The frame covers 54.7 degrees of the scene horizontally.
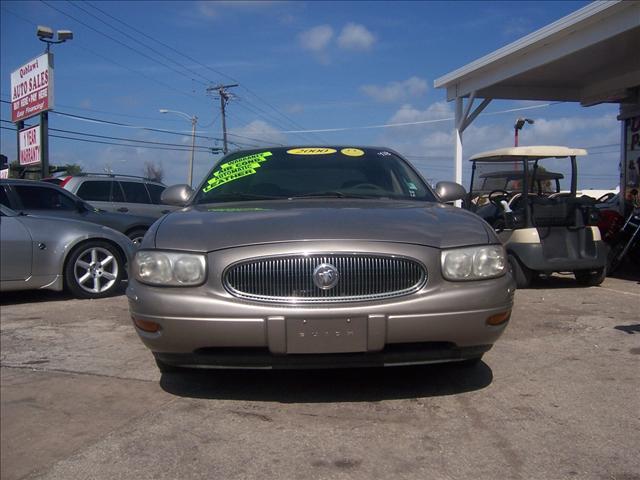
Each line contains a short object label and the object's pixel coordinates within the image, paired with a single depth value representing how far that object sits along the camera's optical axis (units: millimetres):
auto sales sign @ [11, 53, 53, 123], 18250
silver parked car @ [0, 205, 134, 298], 6500
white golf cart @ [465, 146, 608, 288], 7465
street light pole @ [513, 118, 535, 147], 23625
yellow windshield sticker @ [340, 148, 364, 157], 4861
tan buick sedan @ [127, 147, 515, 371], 2971
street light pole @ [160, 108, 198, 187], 44325
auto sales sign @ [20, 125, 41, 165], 19319
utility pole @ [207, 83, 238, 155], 45312
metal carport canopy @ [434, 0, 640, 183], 8922
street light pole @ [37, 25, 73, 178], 17594
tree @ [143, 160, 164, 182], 47438
